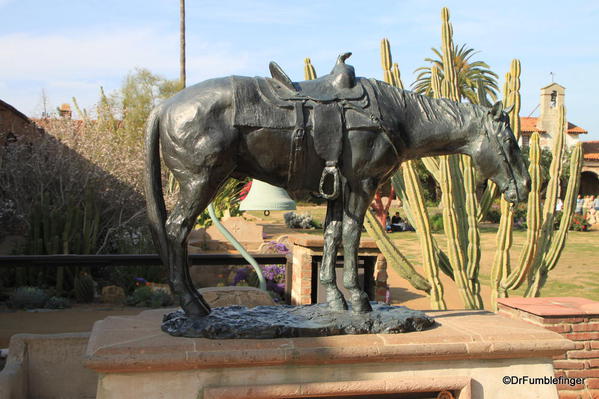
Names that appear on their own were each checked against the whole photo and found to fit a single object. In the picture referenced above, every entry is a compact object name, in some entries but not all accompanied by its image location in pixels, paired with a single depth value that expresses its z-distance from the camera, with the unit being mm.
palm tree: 28711
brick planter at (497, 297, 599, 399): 4387
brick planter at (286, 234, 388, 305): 6605
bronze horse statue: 3006
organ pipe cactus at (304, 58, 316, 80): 6000
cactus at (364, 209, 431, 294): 6211
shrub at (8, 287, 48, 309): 9148
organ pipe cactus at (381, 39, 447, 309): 6023
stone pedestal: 2707
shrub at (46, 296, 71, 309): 9219
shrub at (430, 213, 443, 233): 23122
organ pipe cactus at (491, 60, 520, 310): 6070
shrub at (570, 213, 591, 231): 24750
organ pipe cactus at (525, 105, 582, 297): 6422
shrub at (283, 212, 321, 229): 23203
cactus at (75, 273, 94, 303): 9766
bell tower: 37938
